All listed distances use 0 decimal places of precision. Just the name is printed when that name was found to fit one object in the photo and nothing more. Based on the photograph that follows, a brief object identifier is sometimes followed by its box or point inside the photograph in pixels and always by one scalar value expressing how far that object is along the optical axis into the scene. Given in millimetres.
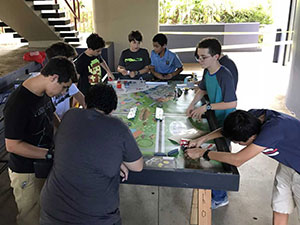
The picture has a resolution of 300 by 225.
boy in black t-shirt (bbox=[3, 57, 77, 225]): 1896
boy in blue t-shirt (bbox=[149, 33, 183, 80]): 4082
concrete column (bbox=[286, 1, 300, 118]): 5199
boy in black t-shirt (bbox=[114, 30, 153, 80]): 4102
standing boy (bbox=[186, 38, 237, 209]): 2521
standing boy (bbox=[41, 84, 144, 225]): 1534
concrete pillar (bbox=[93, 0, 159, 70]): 7309
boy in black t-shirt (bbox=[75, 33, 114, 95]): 3689
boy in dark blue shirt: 1805
